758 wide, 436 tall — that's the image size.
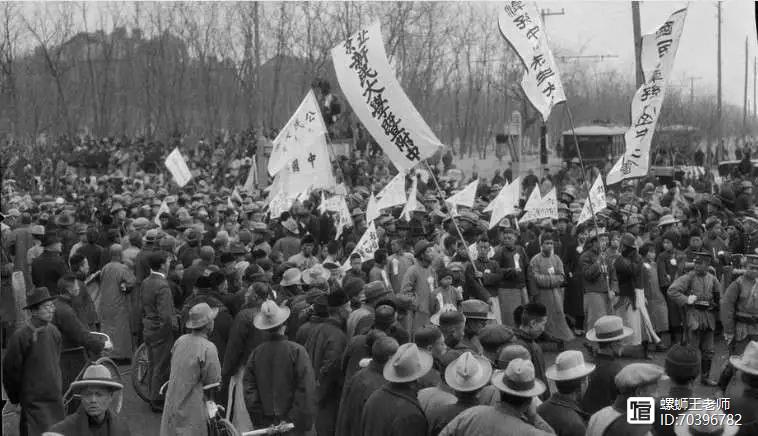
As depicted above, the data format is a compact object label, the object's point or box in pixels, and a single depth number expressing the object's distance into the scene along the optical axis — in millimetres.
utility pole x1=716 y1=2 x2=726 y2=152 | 42534
